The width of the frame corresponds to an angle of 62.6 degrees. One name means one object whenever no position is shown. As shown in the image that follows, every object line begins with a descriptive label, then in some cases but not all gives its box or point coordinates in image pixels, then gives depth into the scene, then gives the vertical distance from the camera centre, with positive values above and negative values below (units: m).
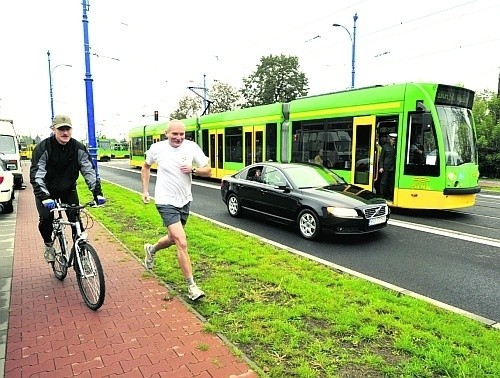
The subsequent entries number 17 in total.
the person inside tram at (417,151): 9.91 -0.08
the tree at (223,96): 58.88 +7.56
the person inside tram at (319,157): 12.74 -0.28
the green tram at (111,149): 56.38 +0.02
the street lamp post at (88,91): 13.76 +1.97
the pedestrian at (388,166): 10.52 -0.47
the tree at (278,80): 59.47 +9.96
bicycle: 4.19 -1.22
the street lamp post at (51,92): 30.84 +4.27
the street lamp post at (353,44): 21.78 +5.53
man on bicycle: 4.47 -0.24
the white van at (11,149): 15.60 +0.03
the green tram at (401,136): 9.71 +0.33
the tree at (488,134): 22.48 +0.73
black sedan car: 7.30 -1.00
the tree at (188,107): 62.12 +6.42
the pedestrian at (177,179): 4.51 -0.34
